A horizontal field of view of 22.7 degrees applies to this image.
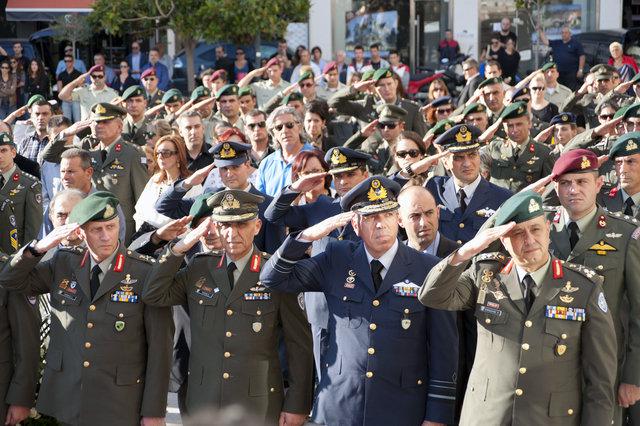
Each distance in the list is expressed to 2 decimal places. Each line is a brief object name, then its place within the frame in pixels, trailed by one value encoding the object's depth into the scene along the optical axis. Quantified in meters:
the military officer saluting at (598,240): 8.09
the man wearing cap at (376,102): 16.33
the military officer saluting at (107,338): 8.12
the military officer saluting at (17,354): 8.55
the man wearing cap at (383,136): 13.56
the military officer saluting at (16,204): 12.59
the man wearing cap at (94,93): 21.53
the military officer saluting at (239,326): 7.90
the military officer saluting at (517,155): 12.77
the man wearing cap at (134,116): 16.36
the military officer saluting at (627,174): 9.52
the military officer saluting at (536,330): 6.79
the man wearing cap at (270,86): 20.91
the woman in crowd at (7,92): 27.79
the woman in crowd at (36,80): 28.59
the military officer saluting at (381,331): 7.34
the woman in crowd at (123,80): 26.35
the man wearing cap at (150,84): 21.84
